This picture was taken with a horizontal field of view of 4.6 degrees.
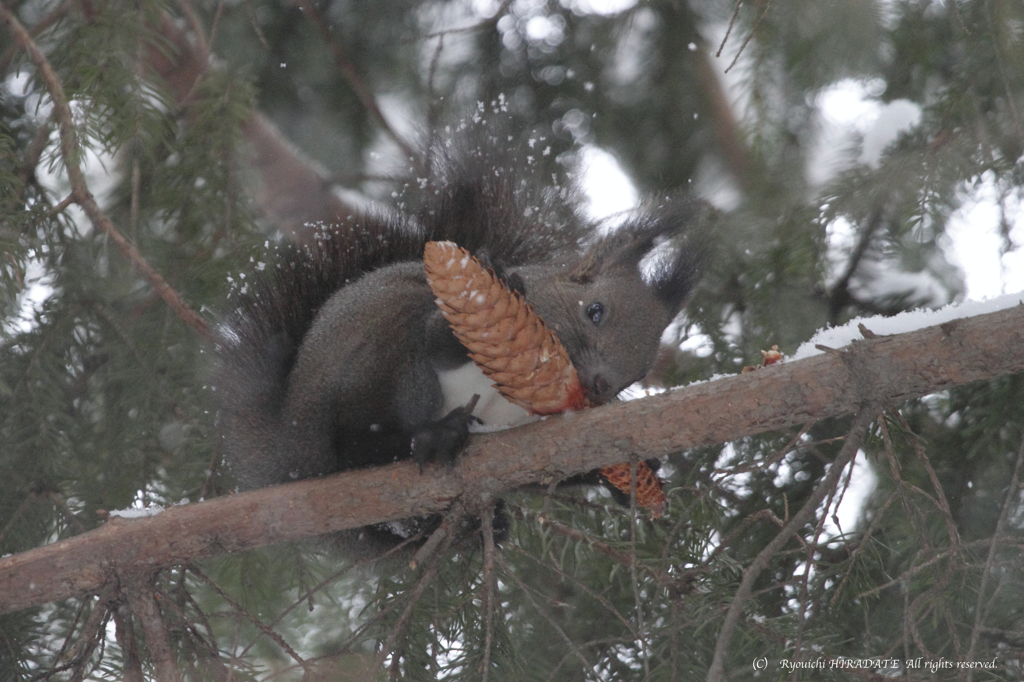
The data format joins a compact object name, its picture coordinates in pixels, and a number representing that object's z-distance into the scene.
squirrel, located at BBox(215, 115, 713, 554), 4.57
